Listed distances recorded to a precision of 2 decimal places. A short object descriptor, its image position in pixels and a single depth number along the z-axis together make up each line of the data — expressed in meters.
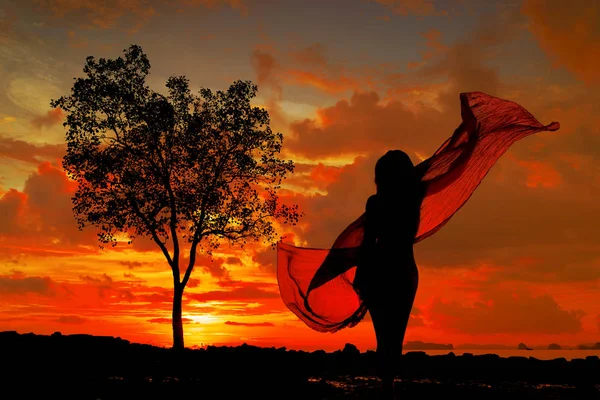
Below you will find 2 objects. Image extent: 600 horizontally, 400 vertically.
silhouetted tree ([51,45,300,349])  29.84
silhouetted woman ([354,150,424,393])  8.23
